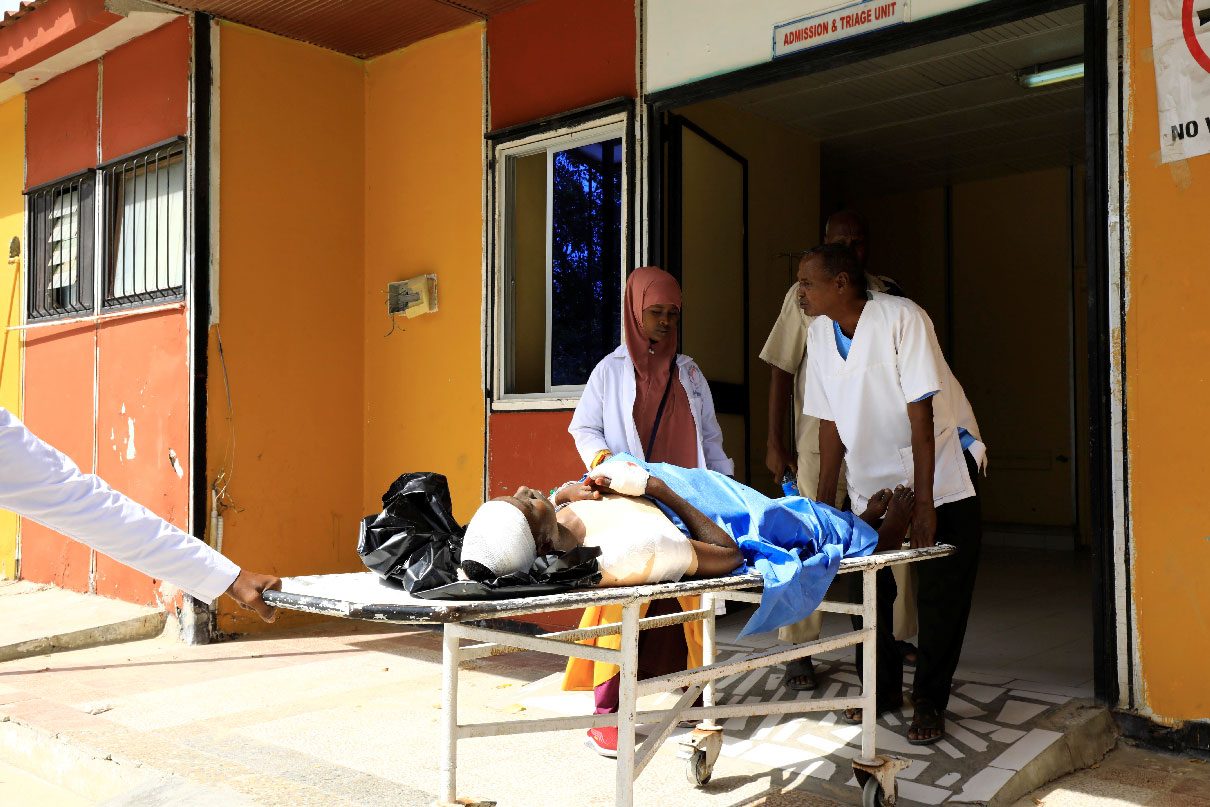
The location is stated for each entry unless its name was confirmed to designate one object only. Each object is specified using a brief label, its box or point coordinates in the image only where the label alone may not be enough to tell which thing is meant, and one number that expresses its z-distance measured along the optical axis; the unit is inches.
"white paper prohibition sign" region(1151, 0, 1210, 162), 139.3
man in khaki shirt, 165.2
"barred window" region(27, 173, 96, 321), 284.0
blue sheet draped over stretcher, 110.6
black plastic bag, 88.4
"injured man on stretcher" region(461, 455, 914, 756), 97.1
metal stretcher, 84.0
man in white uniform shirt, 136.1
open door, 211.4
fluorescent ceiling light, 251.2
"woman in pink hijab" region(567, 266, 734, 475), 157.9
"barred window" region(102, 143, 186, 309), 248.4
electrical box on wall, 250.7
